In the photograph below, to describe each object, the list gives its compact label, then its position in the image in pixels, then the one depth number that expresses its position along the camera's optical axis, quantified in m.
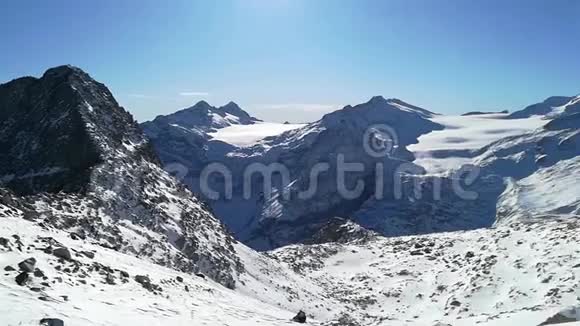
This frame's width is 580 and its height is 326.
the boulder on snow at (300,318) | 22.71
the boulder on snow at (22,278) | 13.48
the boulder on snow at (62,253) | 17.12
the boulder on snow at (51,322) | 11.20
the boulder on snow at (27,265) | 14.37
